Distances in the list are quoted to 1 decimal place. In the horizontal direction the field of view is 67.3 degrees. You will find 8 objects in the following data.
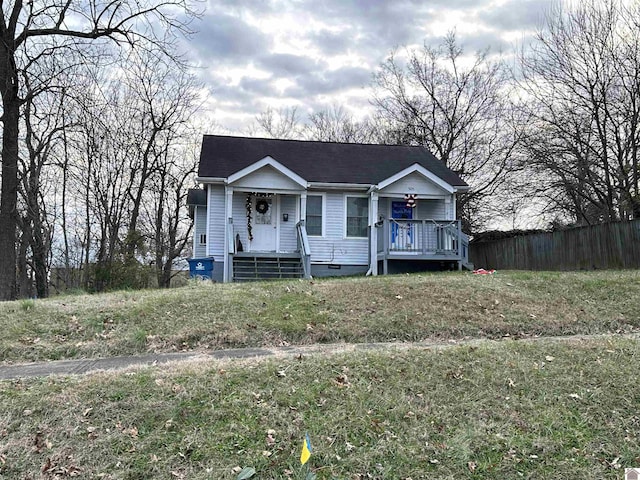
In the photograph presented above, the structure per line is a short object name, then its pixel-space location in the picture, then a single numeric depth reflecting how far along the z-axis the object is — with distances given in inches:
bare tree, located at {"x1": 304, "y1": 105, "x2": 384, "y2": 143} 1322.6
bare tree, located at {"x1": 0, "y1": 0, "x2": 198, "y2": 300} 501.4
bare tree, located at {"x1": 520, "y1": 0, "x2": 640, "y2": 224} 688.4
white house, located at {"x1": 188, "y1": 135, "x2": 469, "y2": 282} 590.6
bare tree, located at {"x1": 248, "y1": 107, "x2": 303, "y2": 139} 1311.5
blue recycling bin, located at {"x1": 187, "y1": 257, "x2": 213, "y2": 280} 569.9
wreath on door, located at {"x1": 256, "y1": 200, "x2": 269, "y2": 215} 628.1
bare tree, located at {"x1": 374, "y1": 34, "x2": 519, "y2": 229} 1032.2
